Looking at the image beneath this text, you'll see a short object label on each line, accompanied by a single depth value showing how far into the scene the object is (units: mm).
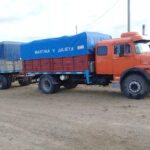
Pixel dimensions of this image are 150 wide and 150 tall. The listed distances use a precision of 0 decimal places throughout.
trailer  14133
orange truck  8539
